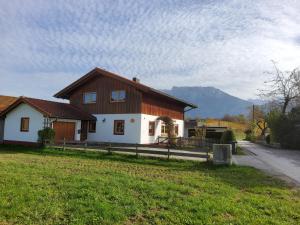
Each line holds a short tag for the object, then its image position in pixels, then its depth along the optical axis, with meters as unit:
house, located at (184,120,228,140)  27.91
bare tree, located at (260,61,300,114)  27.26
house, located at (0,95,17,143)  24.84
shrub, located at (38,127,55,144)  16.56
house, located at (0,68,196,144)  17.97
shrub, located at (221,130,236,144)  17.49
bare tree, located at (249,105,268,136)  38.37
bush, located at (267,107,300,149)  22.15
